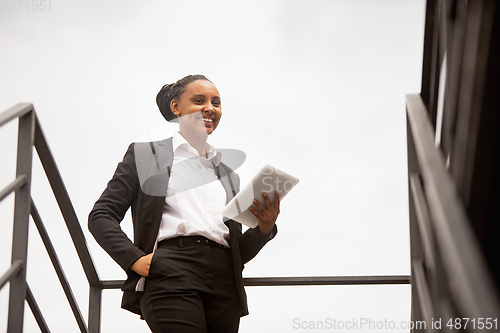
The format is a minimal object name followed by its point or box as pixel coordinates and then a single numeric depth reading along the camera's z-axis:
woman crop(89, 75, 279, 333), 3.95
